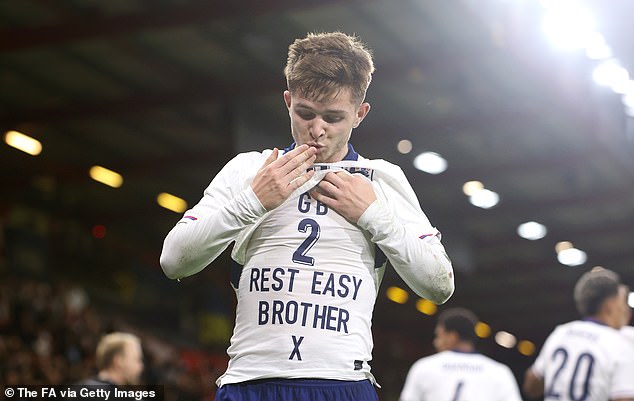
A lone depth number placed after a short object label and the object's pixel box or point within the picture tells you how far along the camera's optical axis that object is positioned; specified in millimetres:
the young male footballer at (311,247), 6383
